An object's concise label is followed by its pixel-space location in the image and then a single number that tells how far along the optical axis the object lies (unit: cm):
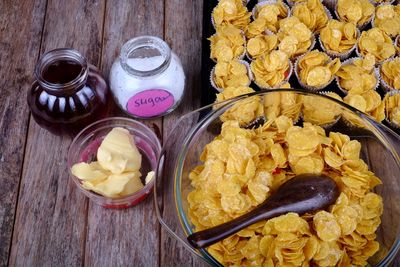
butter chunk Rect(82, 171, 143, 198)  89
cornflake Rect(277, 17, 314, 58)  103
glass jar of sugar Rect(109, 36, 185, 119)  95
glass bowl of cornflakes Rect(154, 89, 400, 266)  77
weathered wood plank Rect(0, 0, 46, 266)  96
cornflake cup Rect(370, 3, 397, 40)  111
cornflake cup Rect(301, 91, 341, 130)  92
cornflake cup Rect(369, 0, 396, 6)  114
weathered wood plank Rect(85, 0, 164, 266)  91
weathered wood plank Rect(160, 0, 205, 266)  105
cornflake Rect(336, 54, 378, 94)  99
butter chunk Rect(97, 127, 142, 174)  90
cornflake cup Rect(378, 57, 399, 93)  102
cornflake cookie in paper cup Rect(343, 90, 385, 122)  97
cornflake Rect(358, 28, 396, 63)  104
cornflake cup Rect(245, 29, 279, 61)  105
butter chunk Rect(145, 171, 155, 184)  92
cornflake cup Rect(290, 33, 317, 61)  105
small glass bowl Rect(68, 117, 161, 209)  96
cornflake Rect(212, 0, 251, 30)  107
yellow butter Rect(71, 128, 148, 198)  89
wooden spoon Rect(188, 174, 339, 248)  77
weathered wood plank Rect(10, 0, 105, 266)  91
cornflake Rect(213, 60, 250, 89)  100
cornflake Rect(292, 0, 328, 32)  107
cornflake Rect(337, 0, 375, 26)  108
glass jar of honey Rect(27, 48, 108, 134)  94
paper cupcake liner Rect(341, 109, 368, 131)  89
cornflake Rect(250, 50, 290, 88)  100
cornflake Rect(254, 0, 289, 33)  108
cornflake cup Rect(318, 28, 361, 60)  106
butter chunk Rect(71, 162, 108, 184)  89
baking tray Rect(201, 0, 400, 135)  104
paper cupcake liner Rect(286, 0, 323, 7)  113
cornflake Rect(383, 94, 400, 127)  98
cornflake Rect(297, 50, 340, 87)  100
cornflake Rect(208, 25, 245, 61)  102
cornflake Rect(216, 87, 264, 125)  90
